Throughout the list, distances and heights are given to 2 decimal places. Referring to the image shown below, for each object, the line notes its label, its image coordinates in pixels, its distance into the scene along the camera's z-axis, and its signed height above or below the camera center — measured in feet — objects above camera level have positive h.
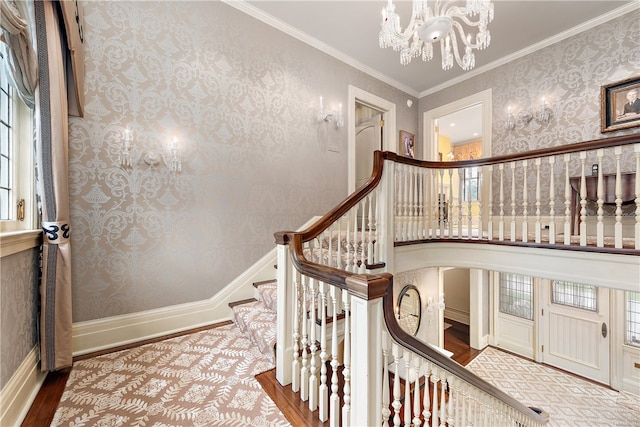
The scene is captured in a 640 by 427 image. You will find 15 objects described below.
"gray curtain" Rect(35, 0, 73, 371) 5.24 +0.49
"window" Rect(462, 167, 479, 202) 8.89 +1.07
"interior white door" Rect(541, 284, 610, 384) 11.78 -6.54
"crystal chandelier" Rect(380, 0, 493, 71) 6.23 +4.78
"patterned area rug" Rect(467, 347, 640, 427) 10.21 -8.54
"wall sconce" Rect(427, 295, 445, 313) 14.54 -5.69
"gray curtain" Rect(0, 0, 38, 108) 3.96 +2.94
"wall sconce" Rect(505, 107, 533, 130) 11.92 +4.22
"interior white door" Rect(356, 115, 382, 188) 14.99 +3.83
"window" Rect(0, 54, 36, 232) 5.08 +1.13
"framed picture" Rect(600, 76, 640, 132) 9.27 +3.84
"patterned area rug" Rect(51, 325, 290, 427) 4.56 -3.69
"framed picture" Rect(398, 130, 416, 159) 15.28 +3.98
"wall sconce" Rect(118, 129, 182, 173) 7.23 +1.66
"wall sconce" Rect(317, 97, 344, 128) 11.33 +4.36
